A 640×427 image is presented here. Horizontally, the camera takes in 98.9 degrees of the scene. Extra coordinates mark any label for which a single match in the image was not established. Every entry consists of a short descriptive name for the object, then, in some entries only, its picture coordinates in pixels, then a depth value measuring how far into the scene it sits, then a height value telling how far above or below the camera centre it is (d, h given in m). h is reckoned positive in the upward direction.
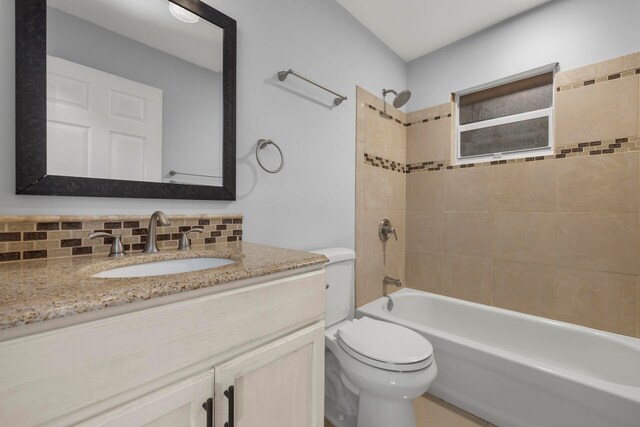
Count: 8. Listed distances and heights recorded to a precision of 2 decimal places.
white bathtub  1.17 -0.81
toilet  1.15 -0.67
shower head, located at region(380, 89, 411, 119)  2.02 +0.87
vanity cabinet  0.45 -0.32
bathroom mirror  0.84 +0.41
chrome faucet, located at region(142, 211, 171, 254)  0.97 -0.09
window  1.90 +0.73
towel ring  1.35 +0.33
